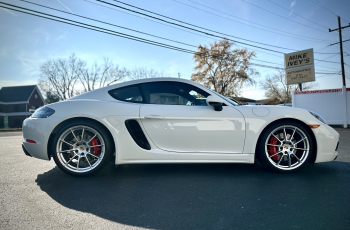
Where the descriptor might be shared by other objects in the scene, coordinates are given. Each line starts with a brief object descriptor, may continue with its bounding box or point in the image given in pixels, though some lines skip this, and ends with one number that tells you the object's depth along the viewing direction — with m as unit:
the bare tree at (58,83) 40.69
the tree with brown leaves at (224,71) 36.69
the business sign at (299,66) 18.81
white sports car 2.94
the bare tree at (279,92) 56.53
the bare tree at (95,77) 38.34
